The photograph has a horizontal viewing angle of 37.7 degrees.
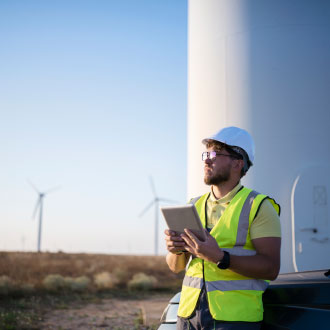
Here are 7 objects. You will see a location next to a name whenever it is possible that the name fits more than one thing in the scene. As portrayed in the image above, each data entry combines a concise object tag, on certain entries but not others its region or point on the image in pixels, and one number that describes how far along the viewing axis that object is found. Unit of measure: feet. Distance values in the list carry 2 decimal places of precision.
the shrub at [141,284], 63.67
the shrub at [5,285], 51.35
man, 8.94
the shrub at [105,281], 63.67
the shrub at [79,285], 59.98
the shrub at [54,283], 57.82
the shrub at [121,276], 68.89
